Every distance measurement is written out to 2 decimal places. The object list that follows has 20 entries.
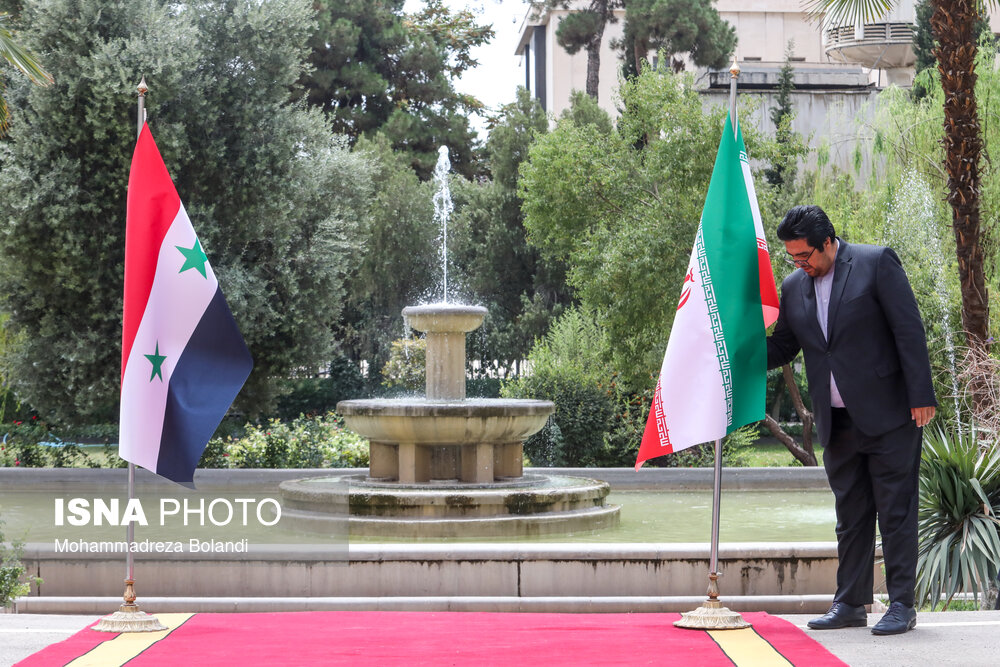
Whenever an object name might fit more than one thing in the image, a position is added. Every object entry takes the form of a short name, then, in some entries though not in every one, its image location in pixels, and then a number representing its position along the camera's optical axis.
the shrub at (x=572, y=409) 19.17
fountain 11.68
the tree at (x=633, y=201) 18.61
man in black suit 5.45
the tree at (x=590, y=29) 38.09
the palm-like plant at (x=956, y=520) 7.22
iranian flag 5.85
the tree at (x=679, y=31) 36.12
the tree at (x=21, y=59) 14.66
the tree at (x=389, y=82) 38.00
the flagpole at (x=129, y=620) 5.54
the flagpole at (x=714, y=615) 5.45
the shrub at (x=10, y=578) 7.21
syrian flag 5.91
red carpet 4.78
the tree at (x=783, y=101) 32.44
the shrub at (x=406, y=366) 29.56
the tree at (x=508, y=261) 32.50
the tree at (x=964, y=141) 13.11
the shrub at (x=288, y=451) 18.41
